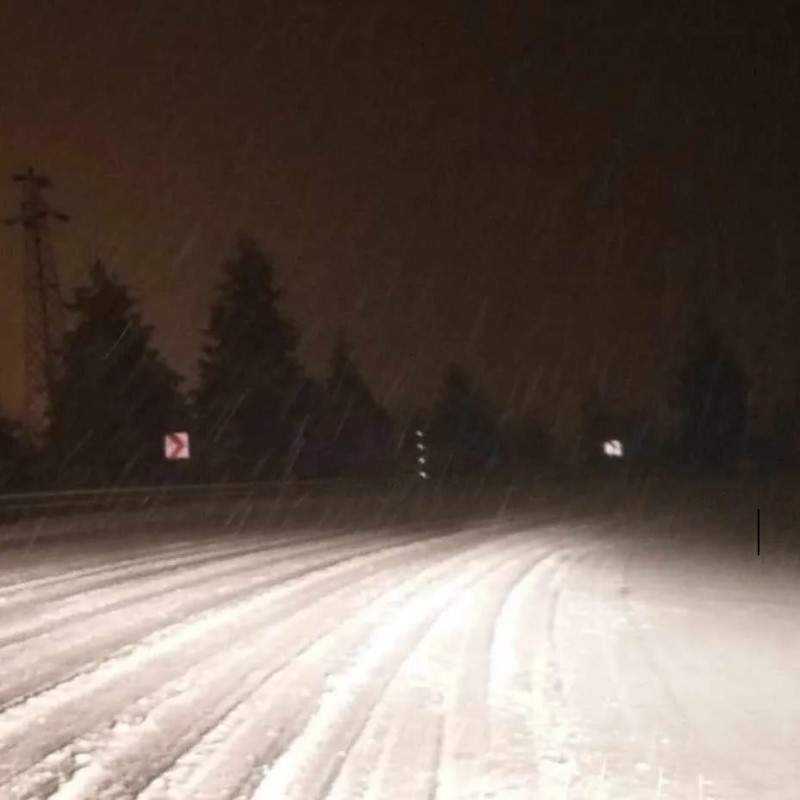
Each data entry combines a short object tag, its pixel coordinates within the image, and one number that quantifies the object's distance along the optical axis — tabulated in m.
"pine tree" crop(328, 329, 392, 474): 75.12
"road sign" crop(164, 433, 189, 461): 42.28
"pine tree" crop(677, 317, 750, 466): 129.12
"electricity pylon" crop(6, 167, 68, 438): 46.06
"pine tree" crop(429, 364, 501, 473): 119.00
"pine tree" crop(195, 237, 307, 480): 68.06
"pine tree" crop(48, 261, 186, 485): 55.00
